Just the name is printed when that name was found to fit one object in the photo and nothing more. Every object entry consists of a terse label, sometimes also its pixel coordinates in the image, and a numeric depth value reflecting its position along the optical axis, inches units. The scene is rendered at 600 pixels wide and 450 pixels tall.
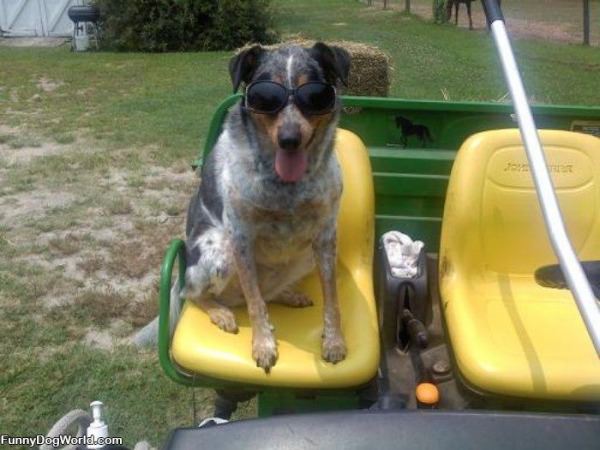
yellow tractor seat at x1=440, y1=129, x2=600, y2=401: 98.7
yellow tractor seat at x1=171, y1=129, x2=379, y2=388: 84.4
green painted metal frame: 109.6
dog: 85.4
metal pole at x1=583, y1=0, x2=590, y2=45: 535.2
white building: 621.9
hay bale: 165.8
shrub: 531.2
